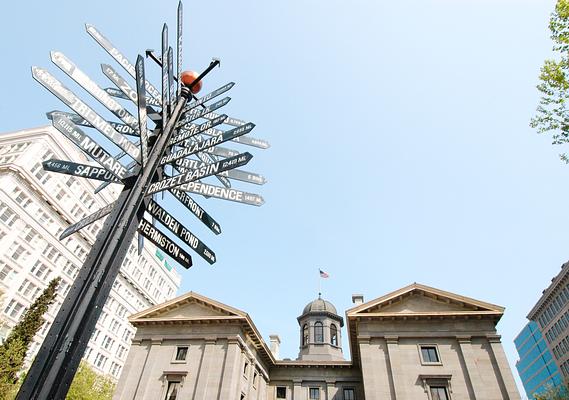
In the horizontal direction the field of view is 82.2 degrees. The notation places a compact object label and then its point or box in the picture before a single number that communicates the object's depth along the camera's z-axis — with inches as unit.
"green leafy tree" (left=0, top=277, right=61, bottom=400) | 1063.5
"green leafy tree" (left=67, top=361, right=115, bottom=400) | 1370.6
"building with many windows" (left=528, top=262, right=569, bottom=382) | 2359.7
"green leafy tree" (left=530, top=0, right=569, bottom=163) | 474.3
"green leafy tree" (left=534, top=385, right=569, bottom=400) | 1222.9
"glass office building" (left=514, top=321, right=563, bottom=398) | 3142.2
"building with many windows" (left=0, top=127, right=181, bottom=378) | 1758.1
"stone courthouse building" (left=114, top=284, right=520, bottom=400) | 937.5
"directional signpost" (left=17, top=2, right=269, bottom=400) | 129.4
